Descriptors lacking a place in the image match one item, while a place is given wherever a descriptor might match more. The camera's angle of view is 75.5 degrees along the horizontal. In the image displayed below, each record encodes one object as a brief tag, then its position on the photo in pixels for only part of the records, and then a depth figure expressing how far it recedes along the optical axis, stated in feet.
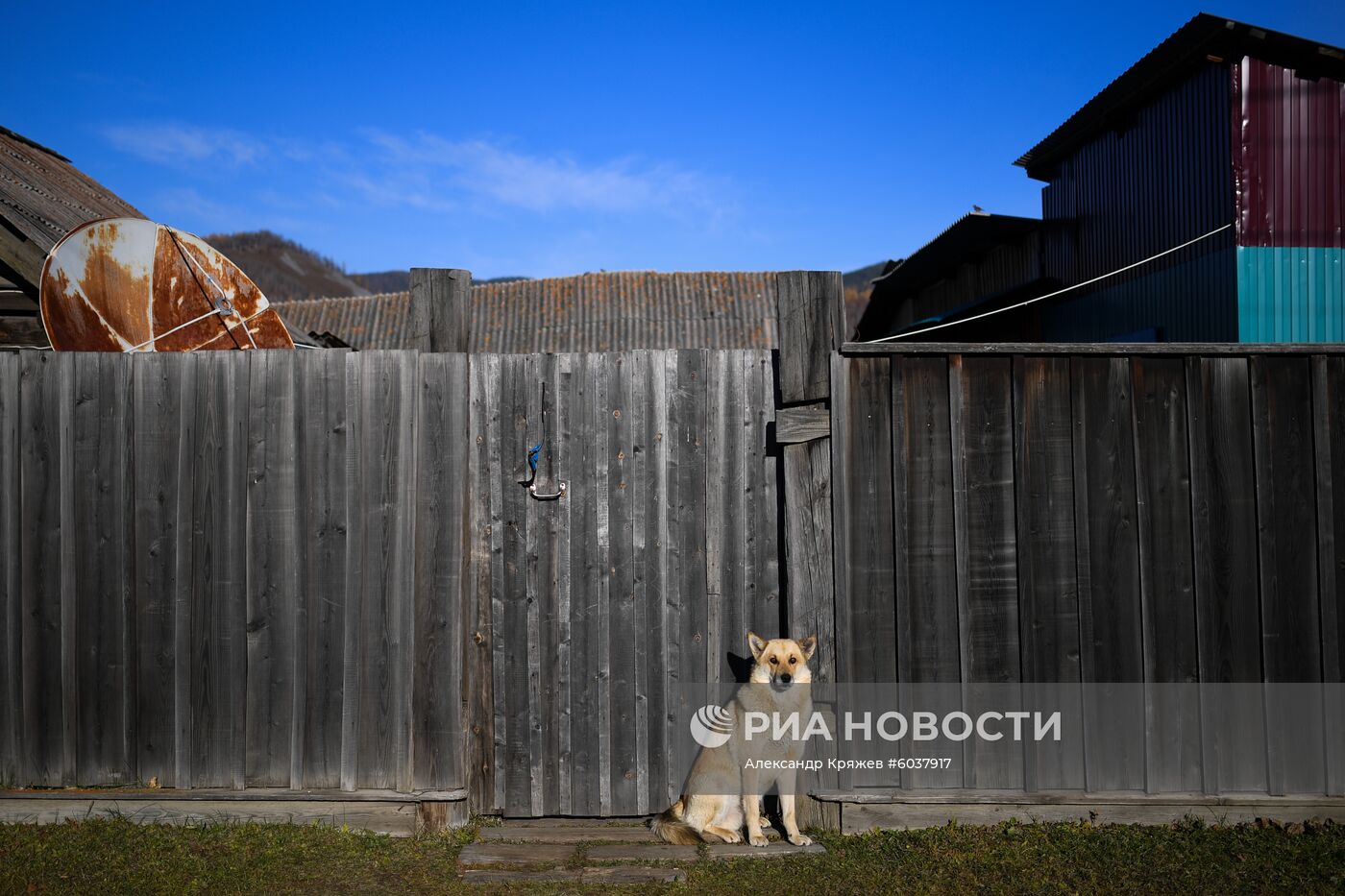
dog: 13.12
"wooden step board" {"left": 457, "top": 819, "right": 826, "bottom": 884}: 12.18
